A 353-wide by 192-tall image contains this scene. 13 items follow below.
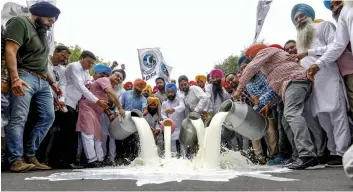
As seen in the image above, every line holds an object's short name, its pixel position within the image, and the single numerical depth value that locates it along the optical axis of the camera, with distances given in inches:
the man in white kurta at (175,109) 287.3
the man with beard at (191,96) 274.5
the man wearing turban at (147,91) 335.6
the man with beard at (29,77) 152.9
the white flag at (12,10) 186.5
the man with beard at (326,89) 158.4
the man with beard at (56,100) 193.8
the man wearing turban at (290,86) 151.5
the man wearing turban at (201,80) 354.9
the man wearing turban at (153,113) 265.1
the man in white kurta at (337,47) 154.6
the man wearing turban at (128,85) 361.1
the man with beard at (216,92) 270.8
